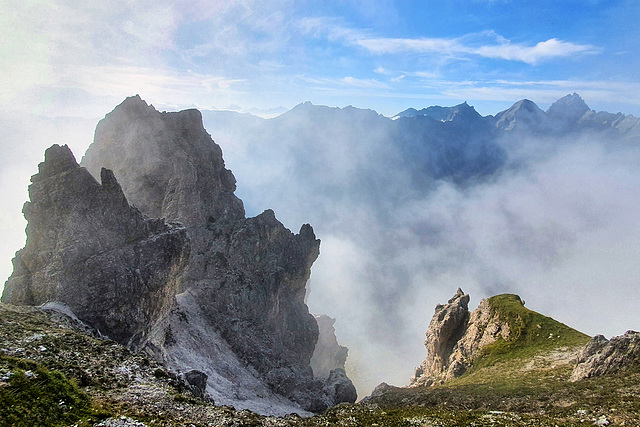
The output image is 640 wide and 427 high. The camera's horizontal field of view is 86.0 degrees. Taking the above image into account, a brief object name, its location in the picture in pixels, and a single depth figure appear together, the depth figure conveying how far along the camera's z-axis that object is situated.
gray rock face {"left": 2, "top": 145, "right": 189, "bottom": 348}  62.41
